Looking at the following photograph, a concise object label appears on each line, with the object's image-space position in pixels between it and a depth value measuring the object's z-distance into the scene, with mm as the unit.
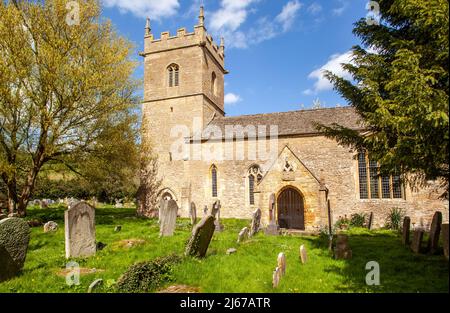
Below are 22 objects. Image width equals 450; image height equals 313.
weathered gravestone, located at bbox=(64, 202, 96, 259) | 8523
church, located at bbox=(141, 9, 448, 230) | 16109
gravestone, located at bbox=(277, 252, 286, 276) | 6434
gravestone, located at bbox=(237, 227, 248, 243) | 10989
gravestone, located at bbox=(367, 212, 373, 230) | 16281
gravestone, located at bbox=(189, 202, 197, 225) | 16047
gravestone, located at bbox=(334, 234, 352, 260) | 8391
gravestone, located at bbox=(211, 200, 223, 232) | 14348
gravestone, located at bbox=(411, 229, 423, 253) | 8711
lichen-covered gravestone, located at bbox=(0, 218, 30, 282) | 6629
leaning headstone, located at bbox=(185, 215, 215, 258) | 7820
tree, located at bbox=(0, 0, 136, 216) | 13625
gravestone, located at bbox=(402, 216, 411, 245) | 10211
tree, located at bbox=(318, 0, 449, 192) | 5539
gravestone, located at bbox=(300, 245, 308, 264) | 7887
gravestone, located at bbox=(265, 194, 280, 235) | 13304
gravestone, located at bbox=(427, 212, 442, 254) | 8305
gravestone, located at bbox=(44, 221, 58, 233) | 12486
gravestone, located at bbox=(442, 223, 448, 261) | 5688
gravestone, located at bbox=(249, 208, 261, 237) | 13288
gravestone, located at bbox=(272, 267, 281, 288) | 5930
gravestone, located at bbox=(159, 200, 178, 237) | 11500
